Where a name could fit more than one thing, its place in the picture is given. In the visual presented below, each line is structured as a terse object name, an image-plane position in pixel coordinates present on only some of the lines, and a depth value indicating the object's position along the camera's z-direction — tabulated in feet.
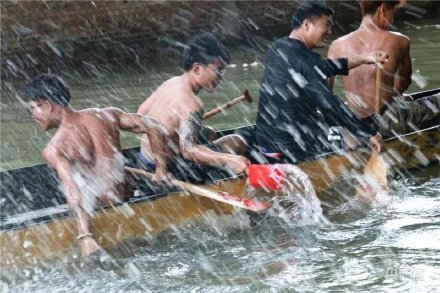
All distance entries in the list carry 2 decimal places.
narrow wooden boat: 43.80
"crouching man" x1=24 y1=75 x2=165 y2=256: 42.60
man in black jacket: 48.26
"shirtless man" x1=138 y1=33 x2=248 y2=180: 46.73
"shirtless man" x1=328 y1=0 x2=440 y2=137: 58.75
